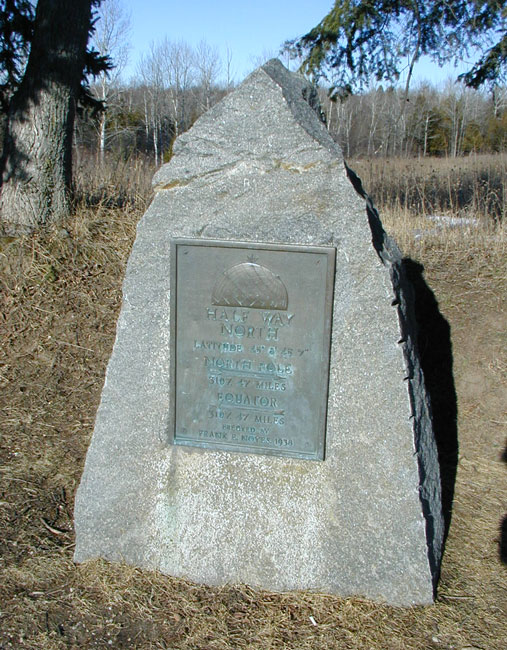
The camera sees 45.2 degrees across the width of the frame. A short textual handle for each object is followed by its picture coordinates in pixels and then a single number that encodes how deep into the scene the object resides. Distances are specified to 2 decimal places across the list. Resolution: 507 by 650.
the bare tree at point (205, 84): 31.34
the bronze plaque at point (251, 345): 2.33
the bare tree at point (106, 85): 31.90
